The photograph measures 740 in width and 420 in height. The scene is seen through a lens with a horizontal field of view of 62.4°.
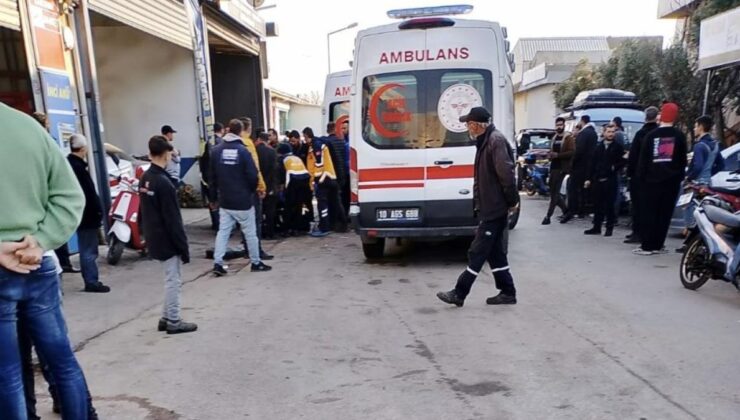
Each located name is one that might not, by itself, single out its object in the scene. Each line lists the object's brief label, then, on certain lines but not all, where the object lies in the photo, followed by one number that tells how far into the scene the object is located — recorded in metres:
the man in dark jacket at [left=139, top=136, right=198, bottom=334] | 5.29
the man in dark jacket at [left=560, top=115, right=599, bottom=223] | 10.90
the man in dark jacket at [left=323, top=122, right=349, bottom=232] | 11.28
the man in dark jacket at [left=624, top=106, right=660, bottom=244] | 8.79
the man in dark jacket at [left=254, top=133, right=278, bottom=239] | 10.01
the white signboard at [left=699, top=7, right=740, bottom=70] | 10.88
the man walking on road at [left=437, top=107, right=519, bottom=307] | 6.03
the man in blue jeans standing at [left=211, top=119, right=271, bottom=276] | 7.68
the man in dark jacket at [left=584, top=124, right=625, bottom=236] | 10.21
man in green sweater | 2.72
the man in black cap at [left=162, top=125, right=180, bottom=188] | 10.29
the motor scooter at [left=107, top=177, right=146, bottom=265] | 8.54
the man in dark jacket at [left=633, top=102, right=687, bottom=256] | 8.34
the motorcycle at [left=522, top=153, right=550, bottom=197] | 17.11
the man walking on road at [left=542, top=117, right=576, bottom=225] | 11.86
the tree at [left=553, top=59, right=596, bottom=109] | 27.09
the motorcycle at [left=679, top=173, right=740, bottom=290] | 6.22
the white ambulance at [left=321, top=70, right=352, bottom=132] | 14.32
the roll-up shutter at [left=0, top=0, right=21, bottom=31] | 7.72
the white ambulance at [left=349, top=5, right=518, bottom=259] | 7.95
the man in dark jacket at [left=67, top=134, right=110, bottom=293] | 6.76
